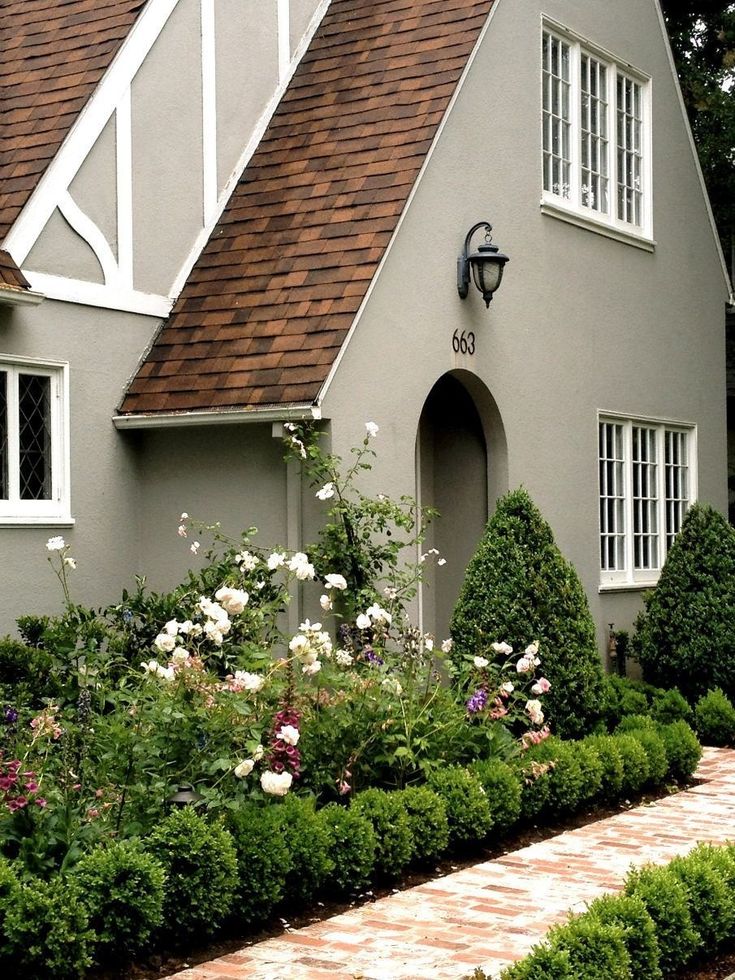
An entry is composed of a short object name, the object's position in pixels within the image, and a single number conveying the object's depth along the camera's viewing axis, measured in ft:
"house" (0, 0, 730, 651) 32.65
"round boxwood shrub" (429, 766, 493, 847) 23.66
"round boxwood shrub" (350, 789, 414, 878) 21.84
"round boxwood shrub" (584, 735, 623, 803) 28.25
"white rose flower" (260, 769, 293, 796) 19.92
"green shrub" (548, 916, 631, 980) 16.37
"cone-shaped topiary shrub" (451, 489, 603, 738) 31.17
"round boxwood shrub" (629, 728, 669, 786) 29.73
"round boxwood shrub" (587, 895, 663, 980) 17.31
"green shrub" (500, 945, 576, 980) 16.02
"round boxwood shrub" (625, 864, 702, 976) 18.08
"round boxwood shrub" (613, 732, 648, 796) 28.94
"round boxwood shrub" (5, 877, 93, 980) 16.43
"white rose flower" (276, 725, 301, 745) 20.56
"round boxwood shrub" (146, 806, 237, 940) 18.38
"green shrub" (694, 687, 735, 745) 36.27
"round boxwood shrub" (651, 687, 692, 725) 35.55
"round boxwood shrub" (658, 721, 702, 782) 30.91
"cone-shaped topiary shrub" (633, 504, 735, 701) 38.42
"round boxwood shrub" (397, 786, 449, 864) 22.76
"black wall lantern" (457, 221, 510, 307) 35.99
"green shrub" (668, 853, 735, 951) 18.89
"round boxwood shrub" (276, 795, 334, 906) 20.29
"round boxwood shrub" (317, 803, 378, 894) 20.99
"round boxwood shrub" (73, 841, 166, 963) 17.26
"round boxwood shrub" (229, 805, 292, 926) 19.33
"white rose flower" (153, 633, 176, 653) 21.25
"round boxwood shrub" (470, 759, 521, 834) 24.71
